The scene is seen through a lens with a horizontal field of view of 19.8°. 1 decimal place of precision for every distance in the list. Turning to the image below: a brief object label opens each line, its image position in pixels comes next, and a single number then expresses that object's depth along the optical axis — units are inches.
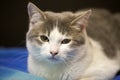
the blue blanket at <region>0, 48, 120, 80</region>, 22.6
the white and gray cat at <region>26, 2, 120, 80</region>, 22.5
